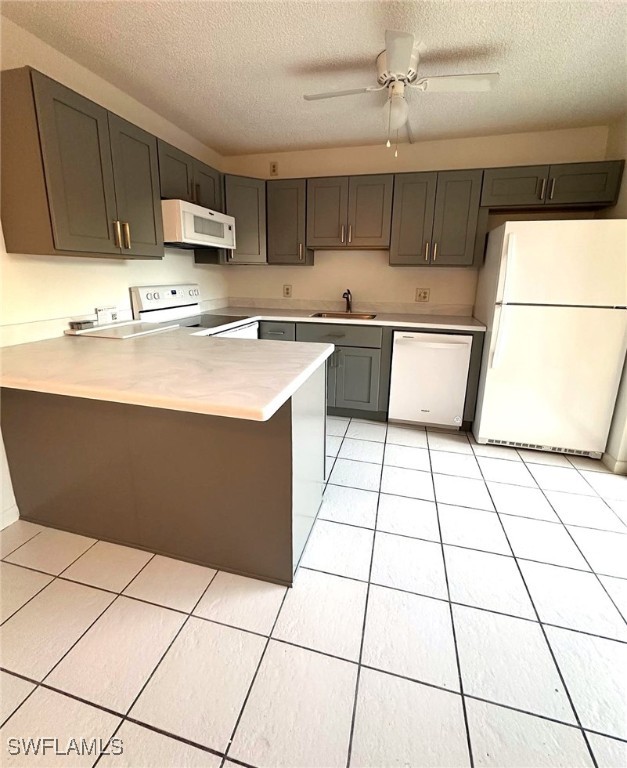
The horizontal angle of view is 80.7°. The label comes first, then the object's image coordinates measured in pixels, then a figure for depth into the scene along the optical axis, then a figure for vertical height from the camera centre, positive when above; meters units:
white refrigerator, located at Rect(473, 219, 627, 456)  2.20 -0.25
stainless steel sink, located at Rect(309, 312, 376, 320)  3.14 -0.23
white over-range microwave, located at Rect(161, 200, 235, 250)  2.35 +0.40
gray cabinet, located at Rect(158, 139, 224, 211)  2.35 +0.73
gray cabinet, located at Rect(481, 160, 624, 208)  2.59 +0.75
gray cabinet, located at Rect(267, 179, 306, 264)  3.19 +0.57
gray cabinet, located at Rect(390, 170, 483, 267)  2.85 +0.56
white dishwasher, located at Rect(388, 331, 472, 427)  2.80 -0.67
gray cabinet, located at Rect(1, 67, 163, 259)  1.54 +0.50
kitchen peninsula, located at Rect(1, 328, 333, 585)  1.25 -0.63
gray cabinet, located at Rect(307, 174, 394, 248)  3.02 +0.63
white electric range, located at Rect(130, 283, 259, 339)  2.53 -0.20
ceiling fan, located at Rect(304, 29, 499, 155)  1.62 +1.00
